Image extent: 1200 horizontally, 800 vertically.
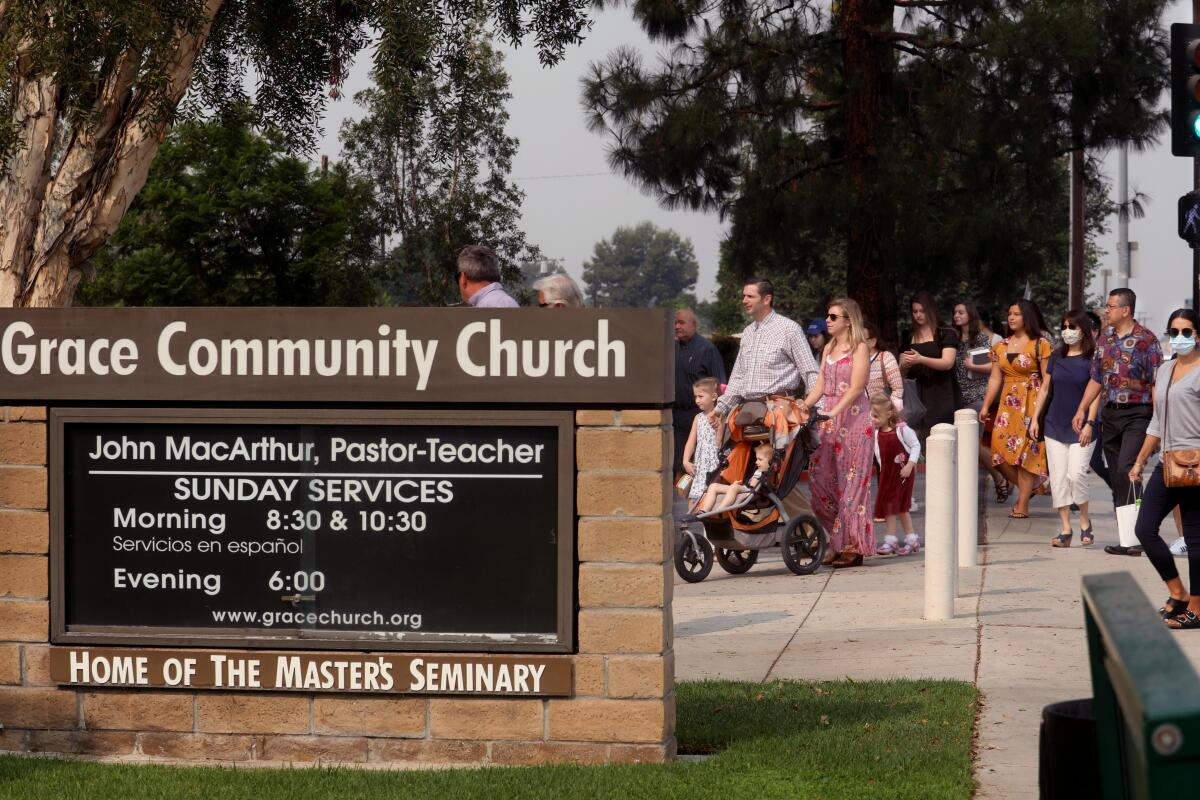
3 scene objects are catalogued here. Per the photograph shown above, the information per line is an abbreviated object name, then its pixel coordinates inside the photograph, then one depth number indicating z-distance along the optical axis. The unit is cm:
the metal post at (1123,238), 4075
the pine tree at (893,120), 2022
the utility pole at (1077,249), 3456
